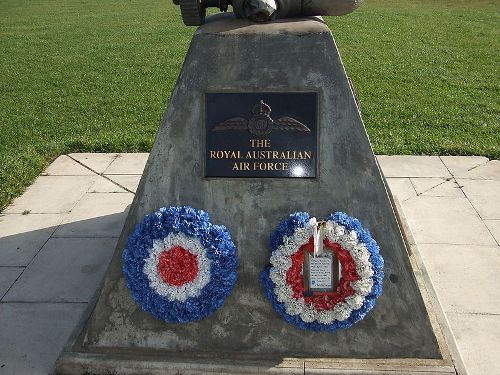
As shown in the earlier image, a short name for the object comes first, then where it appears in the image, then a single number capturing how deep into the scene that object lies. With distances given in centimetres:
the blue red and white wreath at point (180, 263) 359
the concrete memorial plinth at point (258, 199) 350
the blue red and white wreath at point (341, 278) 354
